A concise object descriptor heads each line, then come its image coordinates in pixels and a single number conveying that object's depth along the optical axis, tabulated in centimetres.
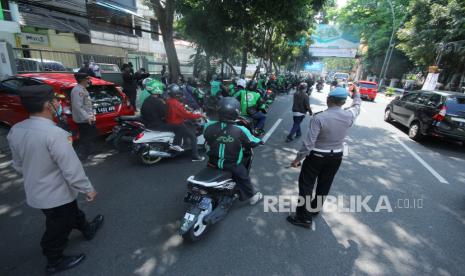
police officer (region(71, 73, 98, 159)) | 448
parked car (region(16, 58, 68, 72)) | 949
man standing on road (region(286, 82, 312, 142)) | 685
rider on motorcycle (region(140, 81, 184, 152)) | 490
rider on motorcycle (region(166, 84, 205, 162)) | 498
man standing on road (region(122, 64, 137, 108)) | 868
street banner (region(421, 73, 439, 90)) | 1728
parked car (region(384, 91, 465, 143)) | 666
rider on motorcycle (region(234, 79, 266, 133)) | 627
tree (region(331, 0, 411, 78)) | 2811
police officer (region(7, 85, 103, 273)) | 198
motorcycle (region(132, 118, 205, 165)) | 479
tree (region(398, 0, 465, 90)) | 1719
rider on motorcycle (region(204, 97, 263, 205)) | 300
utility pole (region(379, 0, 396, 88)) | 2653
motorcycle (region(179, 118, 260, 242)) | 277
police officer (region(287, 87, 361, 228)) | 289
